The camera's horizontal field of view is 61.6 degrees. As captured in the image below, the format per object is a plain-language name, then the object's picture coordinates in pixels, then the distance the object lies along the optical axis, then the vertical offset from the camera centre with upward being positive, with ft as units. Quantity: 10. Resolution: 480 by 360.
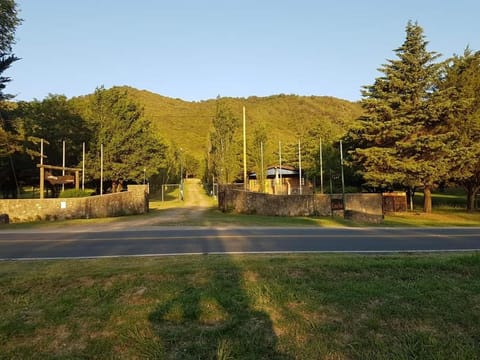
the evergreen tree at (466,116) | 88.87 +17.61
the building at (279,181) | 162.50 +5.18
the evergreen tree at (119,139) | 164.25 +23.43
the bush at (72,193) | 93.61 +0.64
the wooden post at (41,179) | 82.43 +3.42
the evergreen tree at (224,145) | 168.66 +21.11
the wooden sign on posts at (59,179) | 82.69 +4.01
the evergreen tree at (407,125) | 89.45 +15.42
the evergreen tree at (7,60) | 78.74 +26.89
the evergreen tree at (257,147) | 184.38 +21.56
